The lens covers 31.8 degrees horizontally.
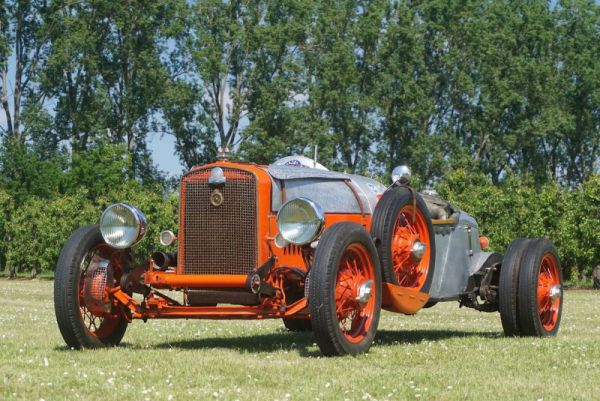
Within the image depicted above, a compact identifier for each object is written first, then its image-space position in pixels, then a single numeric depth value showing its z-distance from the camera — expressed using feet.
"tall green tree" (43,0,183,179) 166.91
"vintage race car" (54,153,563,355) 29.04
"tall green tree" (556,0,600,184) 190.70
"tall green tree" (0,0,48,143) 167.22
